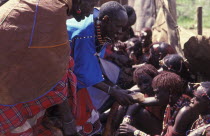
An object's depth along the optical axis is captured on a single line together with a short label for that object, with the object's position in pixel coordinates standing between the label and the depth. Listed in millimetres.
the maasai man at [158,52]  4746
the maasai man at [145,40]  5542
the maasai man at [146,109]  3977
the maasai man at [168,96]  3596
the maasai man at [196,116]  3126
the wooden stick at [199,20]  7125
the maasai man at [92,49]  3207
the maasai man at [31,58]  2426
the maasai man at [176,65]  4125
